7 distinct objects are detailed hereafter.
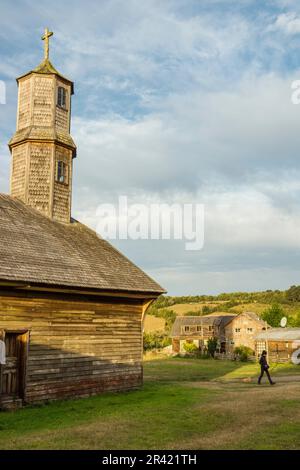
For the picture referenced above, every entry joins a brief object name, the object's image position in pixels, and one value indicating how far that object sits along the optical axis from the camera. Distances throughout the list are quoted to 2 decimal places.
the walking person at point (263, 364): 20.53
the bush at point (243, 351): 46.31
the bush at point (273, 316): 60.39
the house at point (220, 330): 54.78
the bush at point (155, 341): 62.59
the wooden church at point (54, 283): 13.98
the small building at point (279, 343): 41.97
